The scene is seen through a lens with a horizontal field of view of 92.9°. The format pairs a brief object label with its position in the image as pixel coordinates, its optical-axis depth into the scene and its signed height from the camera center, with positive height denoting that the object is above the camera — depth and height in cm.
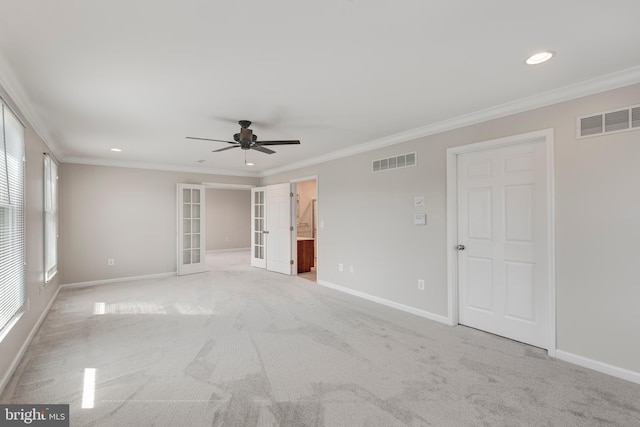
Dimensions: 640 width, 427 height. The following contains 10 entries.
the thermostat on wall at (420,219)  401 -8
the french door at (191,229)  682 -34
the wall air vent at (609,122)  248 +77
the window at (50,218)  410 -6
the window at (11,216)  239 -2
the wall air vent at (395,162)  420 +74
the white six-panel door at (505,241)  306 -31
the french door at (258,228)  752 -37
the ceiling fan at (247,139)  357 +89
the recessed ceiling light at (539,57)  218 +114
